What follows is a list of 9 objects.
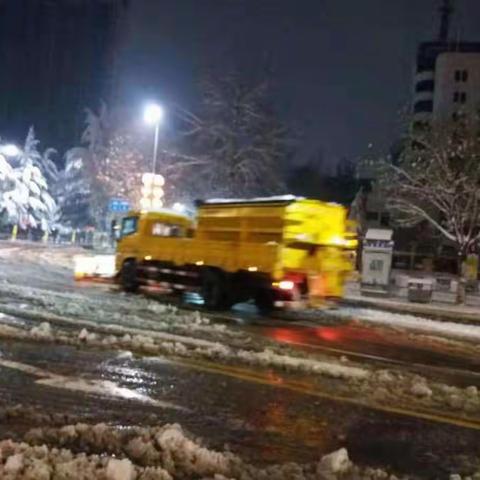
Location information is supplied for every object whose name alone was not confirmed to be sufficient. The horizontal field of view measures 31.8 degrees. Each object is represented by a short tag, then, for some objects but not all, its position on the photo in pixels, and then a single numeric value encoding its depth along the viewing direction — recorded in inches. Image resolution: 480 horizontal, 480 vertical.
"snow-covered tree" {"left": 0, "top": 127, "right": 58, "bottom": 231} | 2682.1
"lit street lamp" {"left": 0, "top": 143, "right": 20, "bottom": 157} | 2731.3
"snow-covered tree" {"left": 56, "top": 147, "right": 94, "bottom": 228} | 2753.4
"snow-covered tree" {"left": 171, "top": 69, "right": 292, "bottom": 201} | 1764.3
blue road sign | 1393.9
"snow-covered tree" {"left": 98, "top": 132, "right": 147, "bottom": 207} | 2142.0
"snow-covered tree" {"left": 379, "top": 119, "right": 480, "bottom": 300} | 1288.1
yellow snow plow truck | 749.9
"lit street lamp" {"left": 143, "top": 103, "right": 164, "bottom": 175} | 1462.8
